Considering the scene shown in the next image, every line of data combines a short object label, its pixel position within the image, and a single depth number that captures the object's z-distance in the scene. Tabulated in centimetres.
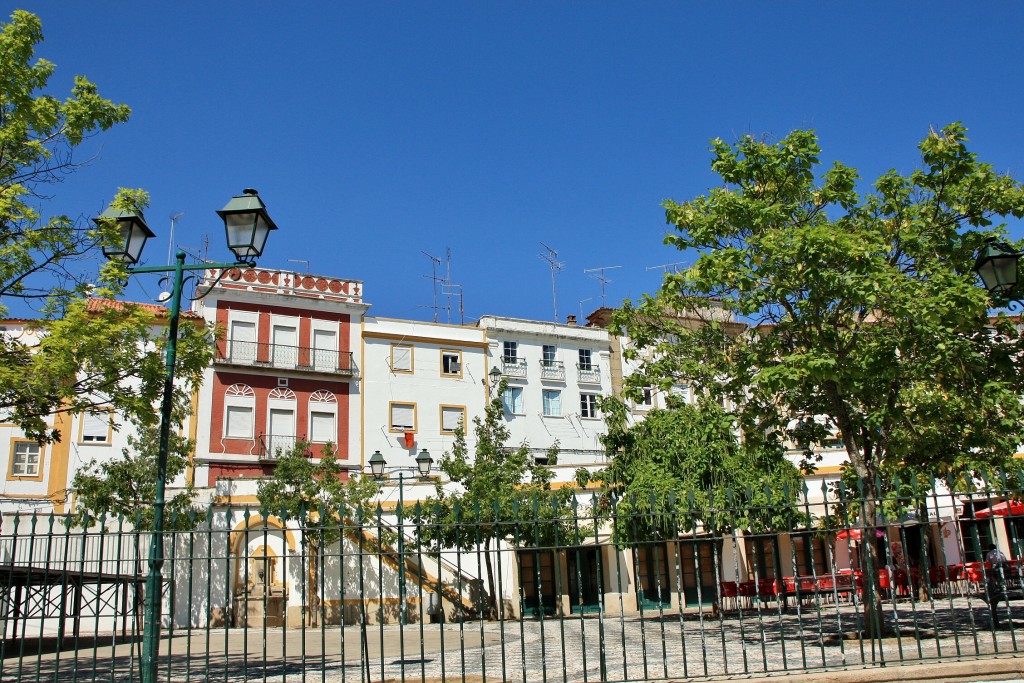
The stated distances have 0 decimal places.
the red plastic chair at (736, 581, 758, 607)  1982
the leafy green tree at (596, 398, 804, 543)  1883
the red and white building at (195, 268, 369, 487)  3186
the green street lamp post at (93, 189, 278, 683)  824
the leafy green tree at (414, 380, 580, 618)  2080
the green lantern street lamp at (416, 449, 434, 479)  1891
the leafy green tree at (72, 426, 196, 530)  2456
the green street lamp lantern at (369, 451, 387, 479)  2014
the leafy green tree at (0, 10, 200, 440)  989
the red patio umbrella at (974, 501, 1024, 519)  1775
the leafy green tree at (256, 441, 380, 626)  2353
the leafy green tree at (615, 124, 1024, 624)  1069
